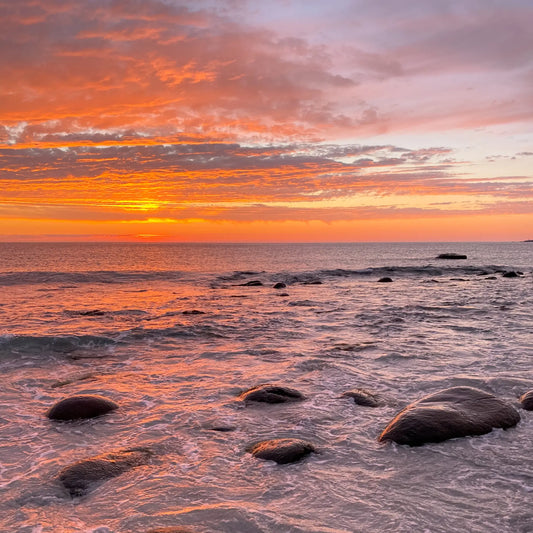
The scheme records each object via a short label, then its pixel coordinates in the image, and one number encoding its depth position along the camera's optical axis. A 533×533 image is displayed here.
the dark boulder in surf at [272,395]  8.30
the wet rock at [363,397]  8.12
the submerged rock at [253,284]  34.38
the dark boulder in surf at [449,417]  6.43
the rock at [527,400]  7.68
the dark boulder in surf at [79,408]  7.59
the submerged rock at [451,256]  79.45
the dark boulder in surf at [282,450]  5.90
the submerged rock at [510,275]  42.19
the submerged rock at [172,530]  4.24
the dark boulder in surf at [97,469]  5.25
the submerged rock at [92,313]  19.89
